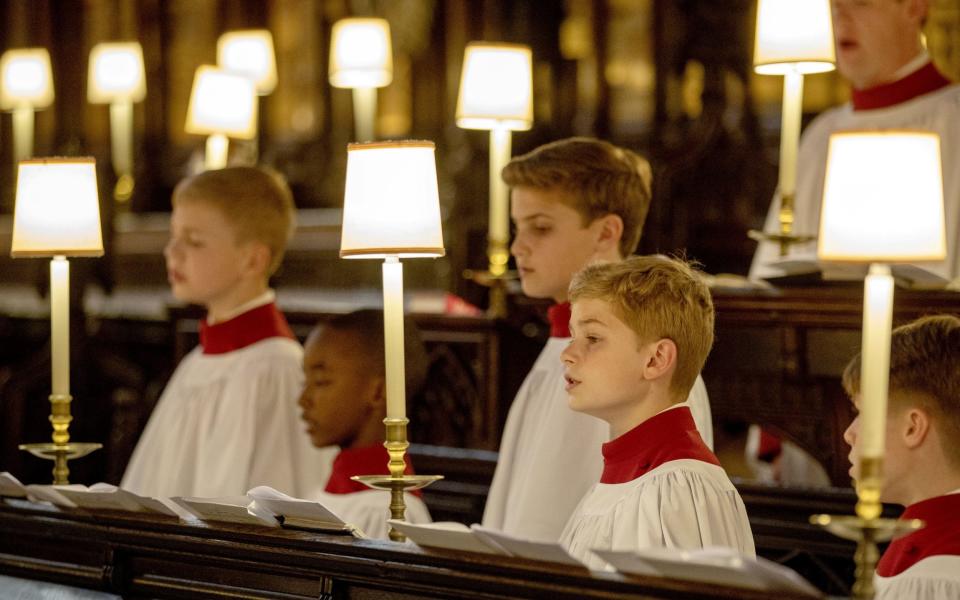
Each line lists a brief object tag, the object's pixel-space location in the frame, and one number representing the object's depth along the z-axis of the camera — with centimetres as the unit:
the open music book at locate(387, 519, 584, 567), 516
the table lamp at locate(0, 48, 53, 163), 1748
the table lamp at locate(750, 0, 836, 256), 924
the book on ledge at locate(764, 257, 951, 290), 823
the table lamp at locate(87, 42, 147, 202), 1579
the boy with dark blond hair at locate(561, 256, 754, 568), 604
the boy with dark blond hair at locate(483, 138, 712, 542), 764
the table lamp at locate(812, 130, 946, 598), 479
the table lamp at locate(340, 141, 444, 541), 626
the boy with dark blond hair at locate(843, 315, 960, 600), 608
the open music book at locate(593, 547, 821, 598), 457
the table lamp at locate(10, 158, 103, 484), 772
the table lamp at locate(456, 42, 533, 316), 1087
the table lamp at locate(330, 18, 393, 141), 1373
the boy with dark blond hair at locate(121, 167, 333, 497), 934
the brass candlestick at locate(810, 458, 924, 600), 462
